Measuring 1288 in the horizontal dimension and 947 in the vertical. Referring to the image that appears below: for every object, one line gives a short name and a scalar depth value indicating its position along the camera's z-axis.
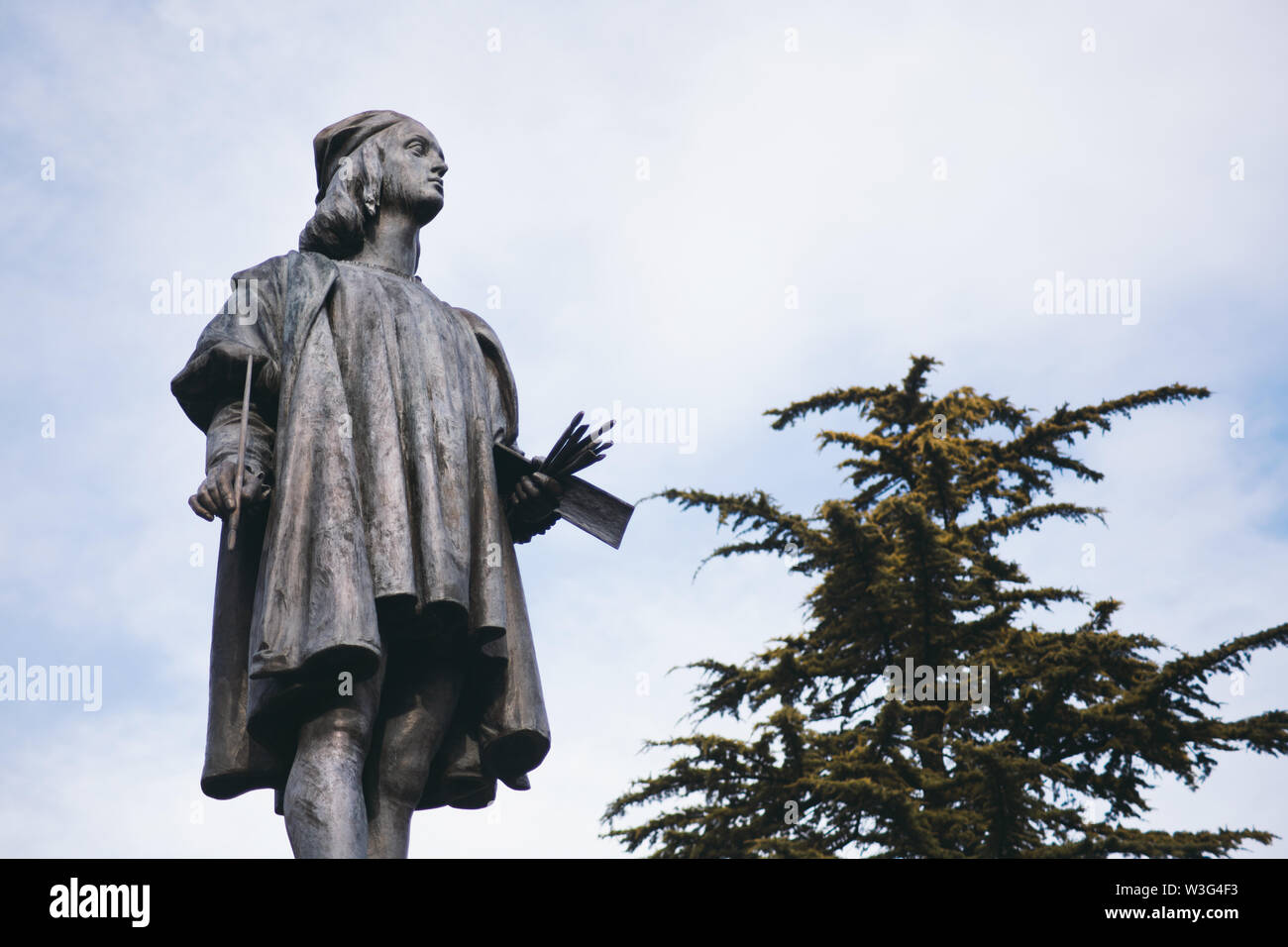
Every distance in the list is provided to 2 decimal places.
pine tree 16.62
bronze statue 4.64
